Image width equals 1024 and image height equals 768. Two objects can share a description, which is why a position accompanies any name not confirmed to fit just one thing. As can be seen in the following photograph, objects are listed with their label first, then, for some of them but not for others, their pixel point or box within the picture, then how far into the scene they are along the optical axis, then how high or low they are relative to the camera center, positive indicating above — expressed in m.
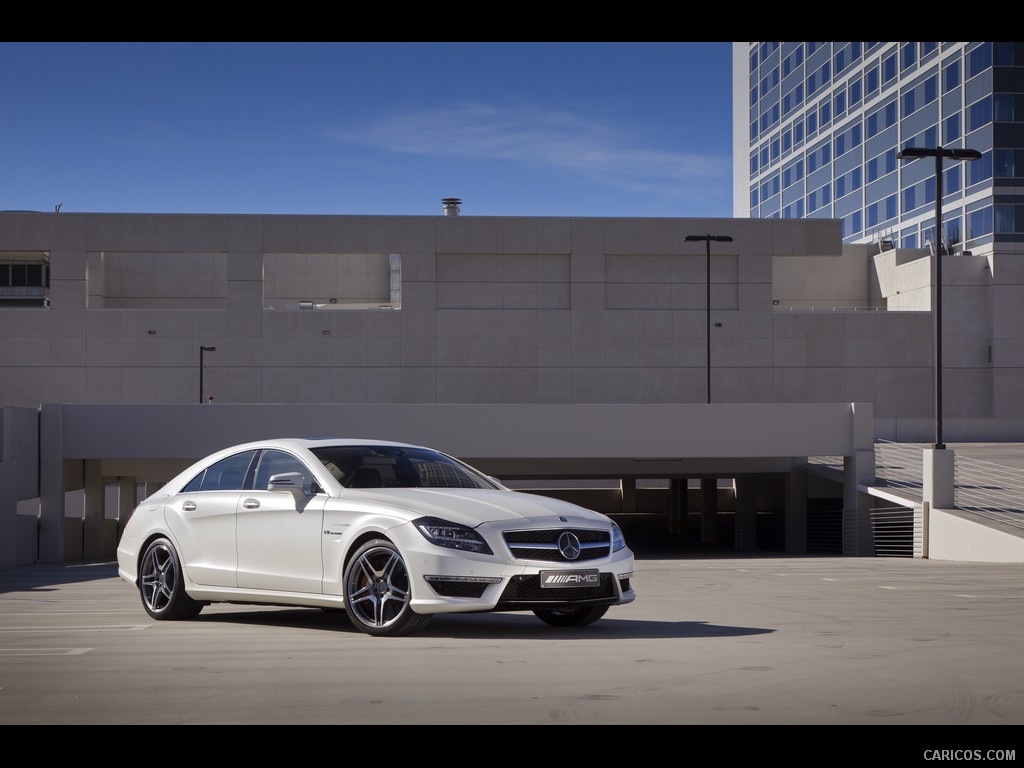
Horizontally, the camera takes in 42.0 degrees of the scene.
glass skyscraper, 61.44 +14.49
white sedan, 9.62 -1.11
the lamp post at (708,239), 46.50 +5.58
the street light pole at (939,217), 28.33 +3.92
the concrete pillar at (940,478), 29.17 -1.76
